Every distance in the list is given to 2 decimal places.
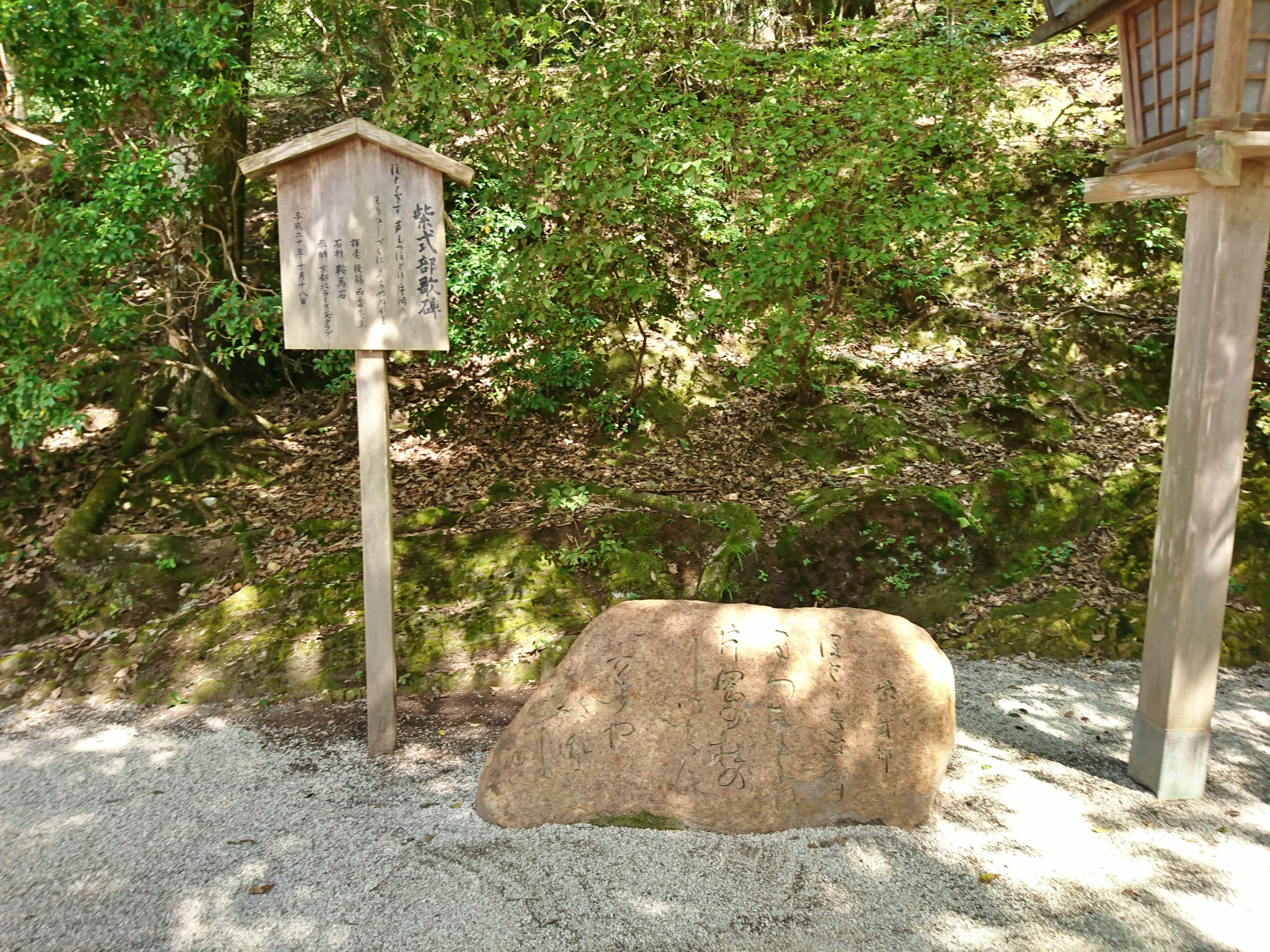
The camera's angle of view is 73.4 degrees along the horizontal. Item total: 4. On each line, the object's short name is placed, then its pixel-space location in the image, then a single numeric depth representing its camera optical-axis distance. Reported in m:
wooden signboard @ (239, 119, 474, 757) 4.45
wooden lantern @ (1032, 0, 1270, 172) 3.59
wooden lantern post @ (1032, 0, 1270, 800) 3.63
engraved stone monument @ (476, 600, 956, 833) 4.00
